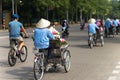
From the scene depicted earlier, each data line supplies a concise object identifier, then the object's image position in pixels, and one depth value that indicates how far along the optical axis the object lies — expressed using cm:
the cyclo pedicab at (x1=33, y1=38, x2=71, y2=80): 1107
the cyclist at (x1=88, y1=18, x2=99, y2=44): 2293
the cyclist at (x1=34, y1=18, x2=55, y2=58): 1138
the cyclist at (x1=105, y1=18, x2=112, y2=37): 3372
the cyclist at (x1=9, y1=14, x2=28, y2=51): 1461
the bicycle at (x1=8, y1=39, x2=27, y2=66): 1405
